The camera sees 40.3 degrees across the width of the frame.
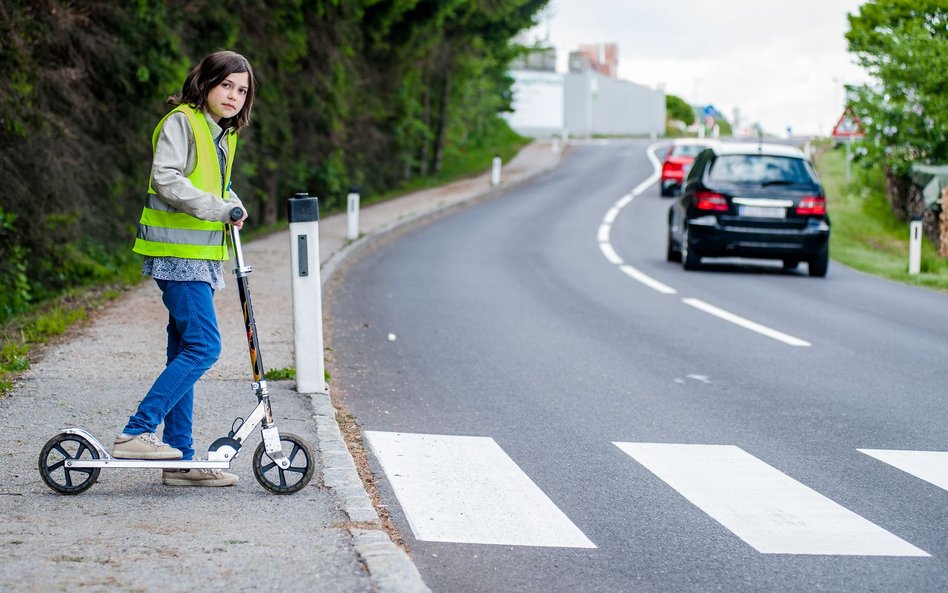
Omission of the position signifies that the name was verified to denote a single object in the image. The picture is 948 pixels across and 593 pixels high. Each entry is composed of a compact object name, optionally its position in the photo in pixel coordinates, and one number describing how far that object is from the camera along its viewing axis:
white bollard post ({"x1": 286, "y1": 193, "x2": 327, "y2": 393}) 7.64
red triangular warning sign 29.69
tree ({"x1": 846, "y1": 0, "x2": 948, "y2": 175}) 28.00
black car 17.16
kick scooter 5.24
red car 39.25
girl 5.28
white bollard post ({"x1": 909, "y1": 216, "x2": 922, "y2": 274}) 18.86
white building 97.12
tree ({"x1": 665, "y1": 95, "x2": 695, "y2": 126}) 139.62
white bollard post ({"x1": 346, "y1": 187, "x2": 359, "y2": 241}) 21.52
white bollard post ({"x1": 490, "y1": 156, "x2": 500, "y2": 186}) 40.75
